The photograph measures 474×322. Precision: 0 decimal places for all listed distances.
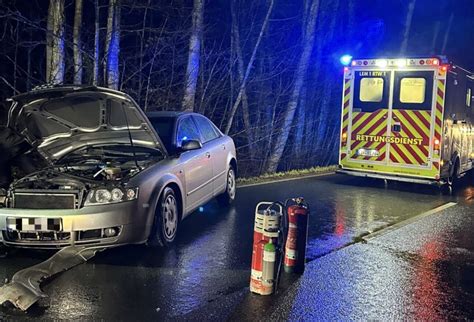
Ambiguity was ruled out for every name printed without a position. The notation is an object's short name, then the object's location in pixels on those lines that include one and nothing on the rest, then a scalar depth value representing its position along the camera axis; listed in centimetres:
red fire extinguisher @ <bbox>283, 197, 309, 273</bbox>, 550
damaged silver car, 554
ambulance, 1111
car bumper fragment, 455
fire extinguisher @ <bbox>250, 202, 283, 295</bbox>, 490
